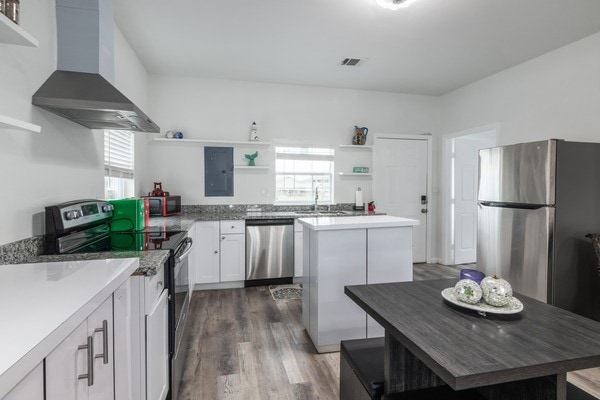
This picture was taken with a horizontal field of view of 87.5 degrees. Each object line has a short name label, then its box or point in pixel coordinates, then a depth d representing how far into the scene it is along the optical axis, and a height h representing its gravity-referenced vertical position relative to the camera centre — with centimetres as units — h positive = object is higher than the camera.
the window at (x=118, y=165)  283 +28
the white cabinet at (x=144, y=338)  140 -67
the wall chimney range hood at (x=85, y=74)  173 +75
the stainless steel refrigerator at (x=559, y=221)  269 -23
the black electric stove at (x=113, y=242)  172 -30
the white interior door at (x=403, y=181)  500 +22
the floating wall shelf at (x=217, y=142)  413 +70
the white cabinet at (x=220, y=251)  380 -71
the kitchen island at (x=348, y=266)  236 -56
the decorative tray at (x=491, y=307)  113 -42
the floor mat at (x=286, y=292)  367 -120
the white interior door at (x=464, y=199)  506 -7
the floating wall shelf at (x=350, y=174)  481 +31
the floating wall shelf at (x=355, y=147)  479 +73
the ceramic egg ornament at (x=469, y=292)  120 -38
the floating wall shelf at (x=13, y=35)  119 +64
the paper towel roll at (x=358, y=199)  482 -8
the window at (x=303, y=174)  467 +29
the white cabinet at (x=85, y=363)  76 -47
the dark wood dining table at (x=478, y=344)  84 -45
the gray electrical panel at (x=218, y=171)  437 +31
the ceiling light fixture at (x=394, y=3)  240 +149
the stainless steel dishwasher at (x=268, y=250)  394 -72
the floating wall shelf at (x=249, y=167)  439 +37
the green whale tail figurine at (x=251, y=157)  441 +51
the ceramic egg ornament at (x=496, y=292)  116 -37
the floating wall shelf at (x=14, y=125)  116 +27
